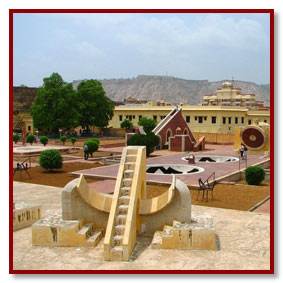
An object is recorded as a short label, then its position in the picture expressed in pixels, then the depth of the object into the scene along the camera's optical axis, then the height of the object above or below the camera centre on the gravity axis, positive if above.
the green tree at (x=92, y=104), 42.79 +3.89
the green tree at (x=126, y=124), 47.00 +1.74
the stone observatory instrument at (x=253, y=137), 27.11 -0.01
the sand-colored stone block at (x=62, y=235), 7.84 -2.02
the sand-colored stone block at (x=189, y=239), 7.64 -2.06
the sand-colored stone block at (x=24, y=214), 9.20 -1.91
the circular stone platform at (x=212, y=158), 25.31 -1.43
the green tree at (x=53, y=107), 38.66 +3.22
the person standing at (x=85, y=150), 24.16 -0.78
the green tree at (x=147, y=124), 41.52 +1.54
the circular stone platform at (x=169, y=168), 20.25 -1.68
